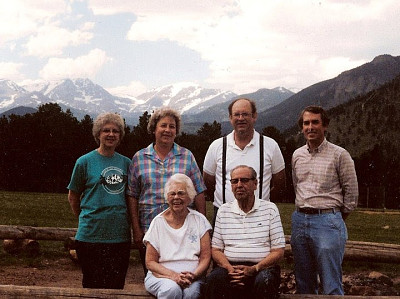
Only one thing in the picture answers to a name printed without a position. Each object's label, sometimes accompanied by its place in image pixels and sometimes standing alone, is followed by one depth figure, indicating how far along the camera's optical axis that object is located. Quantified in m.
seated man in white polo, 4.14
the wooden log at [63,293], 4.23
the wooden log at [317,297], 4.27
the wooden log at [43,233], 8.23
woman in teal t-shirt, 4.64
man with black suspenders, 4.83
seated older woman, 4.26
